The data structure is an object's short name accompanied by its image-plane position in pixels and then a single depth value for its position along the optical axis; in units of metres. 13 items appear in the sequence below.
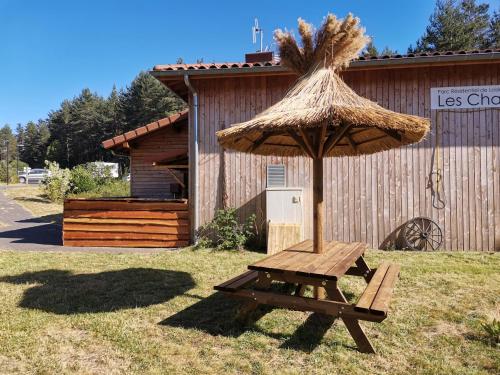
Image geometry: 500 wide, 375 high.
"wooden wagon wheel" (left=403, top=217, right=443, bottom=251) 7.99
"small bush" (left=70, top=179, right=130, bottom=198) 21.56
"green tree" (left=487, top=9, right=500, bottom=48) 29.23
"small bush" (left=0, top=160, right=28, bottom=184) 42.51
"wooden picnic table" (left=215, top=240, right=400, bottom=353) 3.21
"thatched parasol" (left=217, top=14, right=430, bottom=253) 3.41
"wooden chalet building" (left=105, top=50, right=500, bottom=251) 7.89
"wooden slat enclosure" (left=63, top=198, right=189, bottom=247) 8.61
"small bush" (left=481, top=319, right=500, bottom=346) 3.43
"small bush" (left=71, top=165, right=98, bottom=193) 21.83
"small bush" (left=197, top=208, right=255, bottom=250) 8.08
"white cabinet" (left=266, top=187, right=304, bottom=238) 8.02
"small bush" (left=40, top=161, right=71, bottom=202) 21.27
